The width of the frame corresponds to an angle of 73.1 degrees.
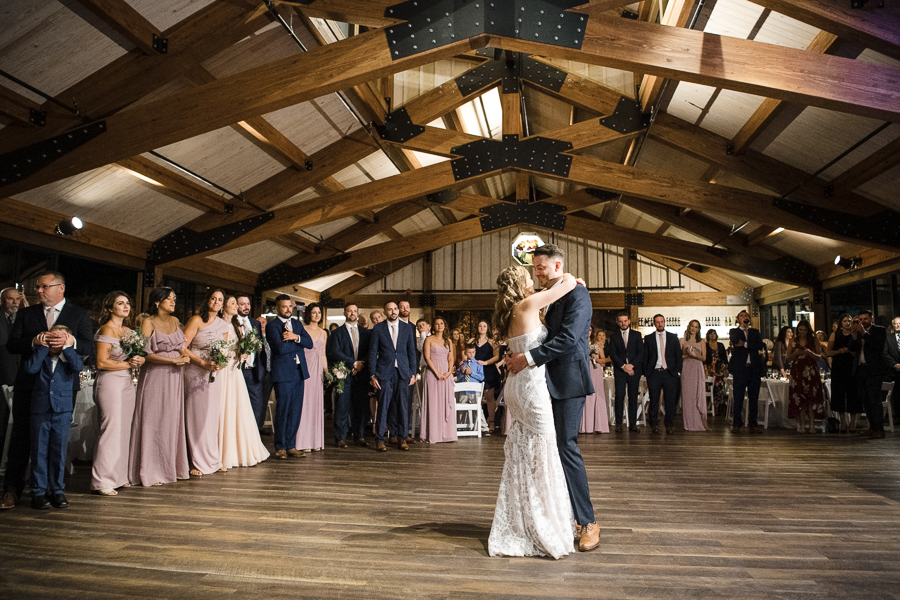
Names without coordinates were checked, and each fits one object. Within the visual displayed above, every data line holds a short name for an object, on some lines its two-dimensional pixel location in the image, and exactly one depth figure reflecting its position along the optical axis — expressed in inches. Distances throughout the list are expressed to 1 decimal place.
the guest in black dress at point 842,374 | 312.3
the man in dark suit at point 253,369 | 251.4
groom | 120.8
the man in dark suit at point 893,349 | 311.1
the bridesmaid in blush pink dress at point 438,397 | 292.2
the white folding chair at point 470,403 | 312.3
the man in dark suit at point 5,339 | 205.2
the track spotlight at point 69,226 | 333.2
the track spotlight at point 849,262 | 430.9
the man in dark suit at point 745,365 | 328.8
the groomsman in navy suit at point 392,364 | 265.7
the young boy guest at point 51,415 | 154.4
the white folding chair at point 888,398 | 325.6
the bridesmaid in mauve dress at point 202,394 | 203.5
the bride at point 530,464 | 117.8
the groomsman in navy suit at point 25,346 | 157.3
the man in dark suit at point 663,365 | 326.3
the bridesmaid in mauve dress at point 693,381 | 341.4
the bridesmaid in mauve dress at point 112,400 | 173.6
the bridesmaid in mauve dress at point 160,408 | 185.6
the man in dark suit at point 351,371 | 277.3
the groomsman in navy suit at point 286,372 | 237.6
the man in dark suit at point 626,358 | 332.5
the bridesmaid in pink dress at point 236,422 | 215.0
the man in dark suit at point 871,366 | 297.4
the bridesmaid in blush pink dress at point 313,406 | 251.6
